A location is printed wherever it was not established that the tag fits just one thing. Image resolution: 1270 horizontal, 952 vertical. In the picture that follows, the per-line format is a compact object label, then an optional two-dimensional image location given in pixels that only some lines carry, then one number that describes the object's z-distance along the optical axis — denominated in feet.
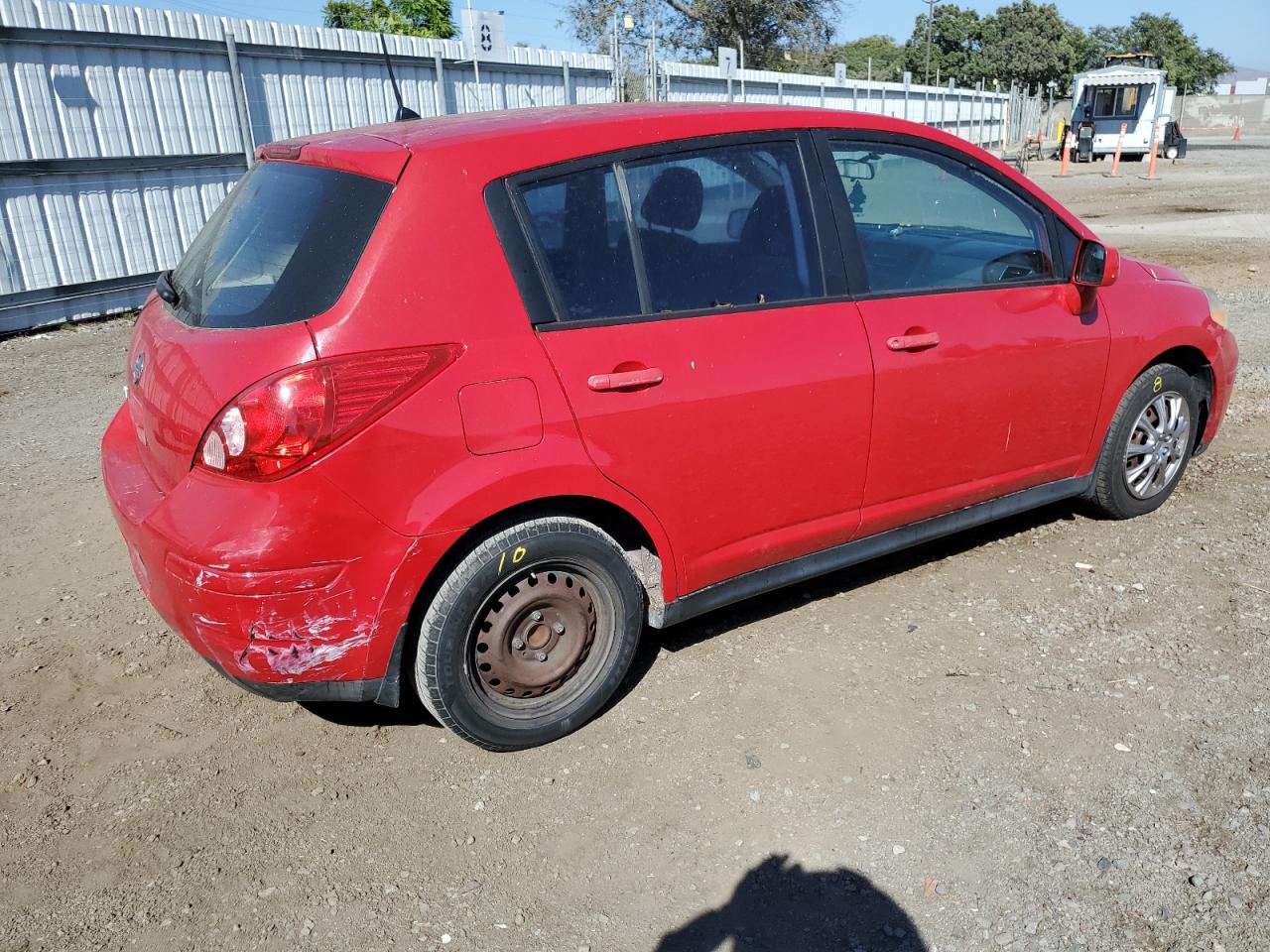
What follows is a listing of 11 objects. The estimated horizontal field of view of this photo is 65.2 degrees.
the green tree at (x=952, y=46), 227.81
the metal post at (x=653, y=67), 51.80
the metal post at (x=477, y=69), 41.06
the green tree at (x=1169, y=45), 251.19
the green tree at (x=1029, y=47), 212.43
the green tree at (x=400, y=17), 83.20
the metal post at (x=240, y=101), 33.53
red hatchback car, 8.59
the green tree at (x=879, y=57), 229.86
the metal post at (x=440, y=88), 40.93
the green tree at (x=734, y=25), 112.06
